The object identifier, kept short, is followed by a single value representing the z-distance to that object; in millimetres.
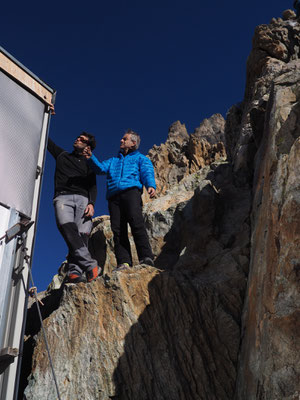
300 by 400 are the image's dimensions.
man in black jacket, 7953
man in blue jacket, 8273
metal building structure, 5277
